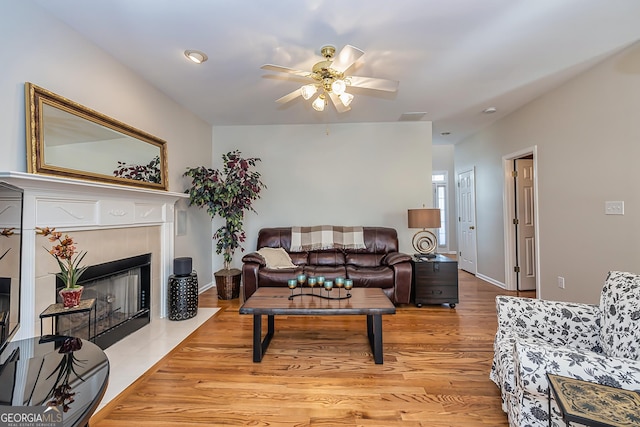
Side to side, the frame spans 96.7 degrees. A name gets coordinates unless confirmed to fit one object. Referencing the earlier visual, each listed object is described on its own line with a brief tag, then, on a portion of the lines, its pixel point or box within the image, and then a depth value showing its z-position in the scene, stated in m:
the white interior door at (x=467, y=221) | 5.20
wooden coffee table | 2.14
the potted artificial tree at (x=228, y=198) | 3.69
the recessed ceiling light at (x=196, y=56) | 2.43
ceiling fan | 2.10
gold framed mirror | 1.86
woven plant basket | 3.81
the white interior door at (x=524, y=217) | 4.25
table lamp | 3.65
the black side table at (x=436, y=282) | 3.51
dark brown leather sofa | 3.45
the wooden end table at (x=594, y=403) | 0.92
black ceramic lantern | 3.04
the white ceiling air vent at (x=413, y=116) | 4.03
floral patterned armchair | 1.16
